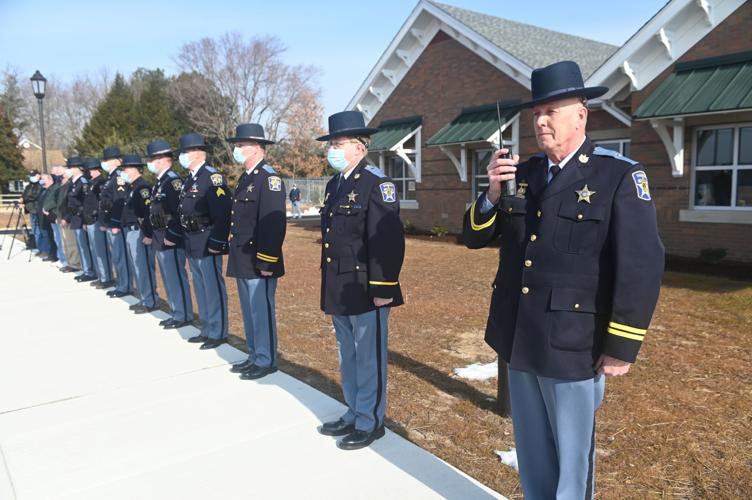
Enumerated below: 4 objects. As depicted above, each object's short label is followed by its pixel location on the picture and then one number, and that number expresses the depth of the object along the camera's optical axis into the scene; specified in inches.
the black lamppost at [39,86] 645.9
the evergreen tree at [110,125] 1614.2
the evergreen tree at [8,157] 1563.7
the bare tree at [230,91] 1485.0
